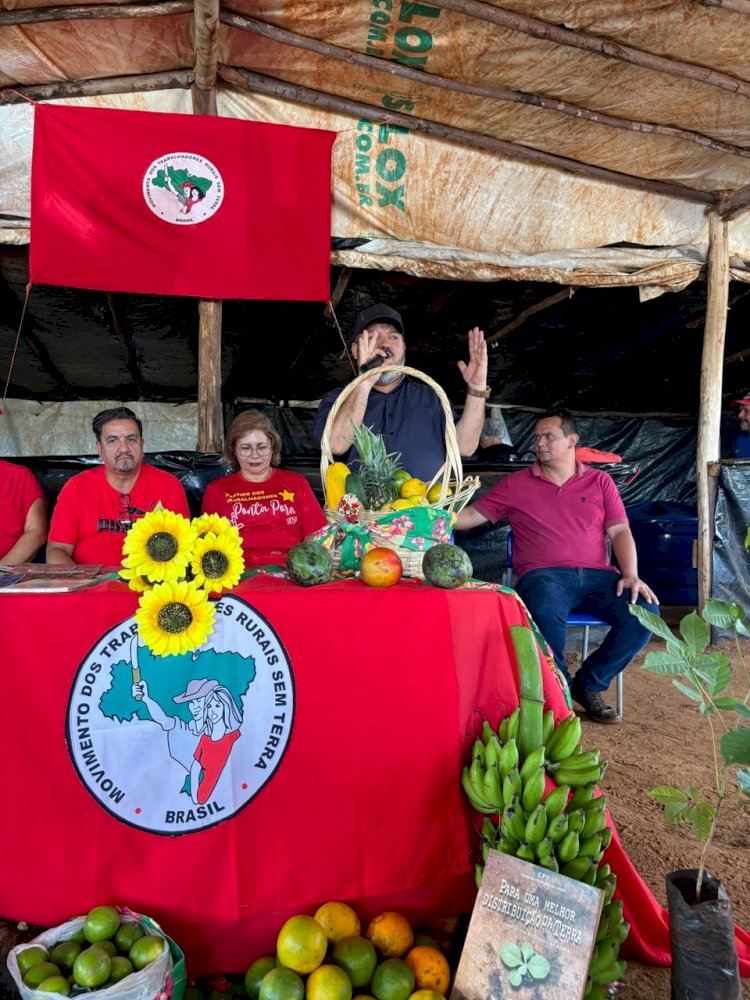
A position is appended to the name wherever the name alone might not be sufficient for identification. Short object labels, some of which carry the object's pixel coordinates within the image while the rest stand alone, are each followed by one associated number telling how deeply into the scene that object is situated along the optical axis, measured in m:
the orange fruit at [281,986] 1.13
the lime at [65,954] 1.18
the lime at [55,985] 1.09
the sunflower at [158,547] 1.40
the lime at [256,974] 1.23
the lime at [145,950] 1.16
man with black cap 2.38
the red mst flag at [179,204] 3.56
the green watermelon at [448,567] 1.57
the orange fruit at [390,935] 1.28
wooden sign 1.11
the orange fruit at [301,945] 1.18
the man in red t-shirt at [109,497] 2.55
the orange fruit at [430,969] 1.22
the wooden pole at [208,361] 4.02
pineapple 1.76
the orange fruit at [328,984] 1.13
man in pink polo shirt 3.18
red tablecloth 1.35
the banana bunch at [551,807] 1.27
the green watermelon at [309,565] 1.59
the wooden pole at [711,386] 4.70
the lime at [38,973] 1.13
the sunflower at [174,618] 1.36
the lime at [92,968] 1.11
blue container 6.11
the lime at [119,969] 1.12
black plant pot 1.20
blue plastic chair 3.25
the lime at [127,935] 1.20
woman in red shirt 2.77
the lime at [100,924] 1.21
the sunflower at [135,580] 1.40
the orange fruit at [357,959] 1.20
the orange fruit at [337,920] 1.29
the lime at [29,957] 1.17
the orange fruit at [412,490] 1.79
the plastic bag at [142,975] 1.09
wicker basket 1.72
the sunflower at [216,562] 1.44
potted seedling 1.20
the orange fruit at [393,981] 1.16
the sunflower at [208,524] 1.49
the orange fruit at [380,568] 1.58
